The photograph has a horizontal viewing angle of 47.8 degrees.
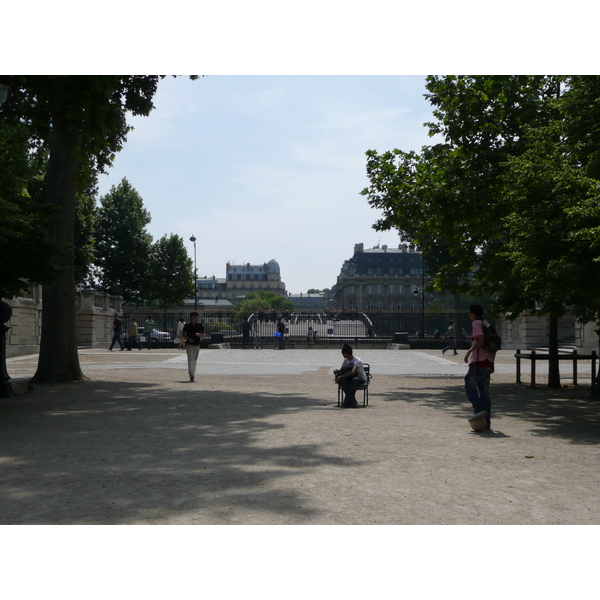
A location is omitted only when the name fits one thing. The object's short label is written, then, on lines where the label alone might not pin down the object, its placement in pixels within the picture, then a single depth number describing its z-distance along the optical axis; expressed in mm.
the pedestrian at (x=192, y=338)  16531
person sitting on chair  11992
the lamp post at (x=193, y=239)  58550
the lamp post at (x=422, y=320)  45906
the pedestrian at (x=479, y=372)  9352
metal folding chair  12211
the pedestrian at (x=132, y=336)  36312
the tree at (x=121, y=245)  58000
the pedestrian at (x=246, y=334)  40469
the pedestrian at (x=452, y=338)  33838
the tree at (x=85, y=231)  43547
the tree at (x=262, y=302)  153125
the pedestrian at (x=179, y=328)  43453
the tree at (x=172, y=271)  66938
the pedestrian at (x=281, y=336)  40375
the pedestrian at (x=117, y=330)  33531
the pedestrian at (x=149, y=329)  39325
